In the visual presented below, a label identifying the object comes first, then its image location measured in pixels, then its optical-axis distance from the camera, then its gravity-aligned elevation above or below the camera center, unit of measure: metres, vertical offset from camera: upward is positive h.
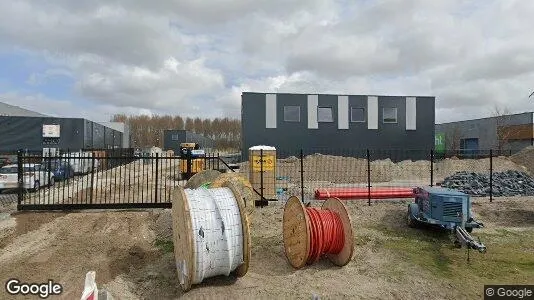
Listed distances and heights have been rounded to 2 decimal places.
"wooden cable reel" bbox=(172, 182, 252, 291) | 5.86 -1.46
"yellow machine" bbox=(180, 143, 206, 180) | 24.08 -0.84
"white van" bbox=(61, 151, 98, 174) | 24.79 -0.82
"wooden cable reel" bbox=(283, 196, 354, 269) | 7.10 -1.59
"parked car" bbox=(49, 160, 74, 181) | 20.75 -0.99
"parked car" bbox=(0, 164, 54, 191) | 16.75 -1.18
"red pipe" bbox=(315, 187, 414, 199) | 12.80 -1.38
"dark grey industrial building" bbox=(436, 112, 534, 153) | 47.74 +3.06
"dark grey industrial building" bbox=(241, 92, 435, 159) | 31.78 +2.84
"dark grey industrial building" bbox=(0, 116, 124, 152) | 42.91 +2.31
